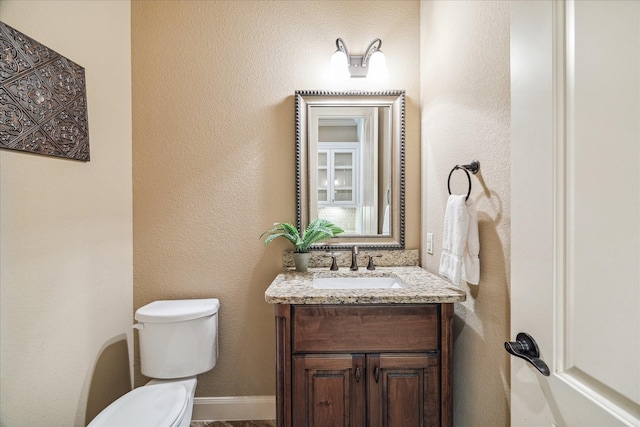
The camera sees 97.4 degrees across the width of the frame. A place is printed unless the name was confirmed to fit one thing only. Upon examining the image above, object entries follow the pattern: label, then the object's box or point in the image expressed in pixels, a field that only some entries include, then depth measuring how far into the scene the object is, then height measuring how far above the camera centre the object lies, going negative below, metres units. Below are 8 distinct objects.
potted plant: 1.63 -0.16
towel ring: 1.11 +0.16
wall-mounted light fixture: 1.67 +0.88
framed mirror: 1.75 +0.29
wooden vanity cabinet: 1.19 -0.66
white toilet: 1.36 -0.72
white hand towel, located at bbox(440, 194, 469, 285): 1.09 -0.11
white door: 0.46 +0.00
